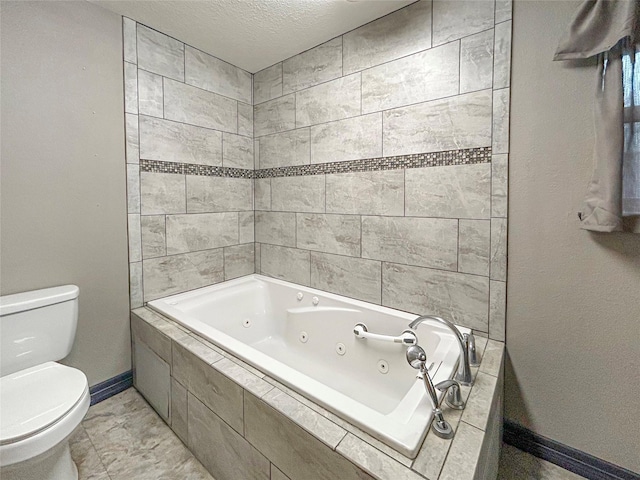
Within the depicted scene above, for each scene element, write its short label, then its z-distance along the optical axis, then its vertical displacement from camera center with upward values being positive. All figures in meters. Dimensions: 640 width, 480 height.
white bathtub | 1.10 -0.67
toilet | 1.17 -0.75
